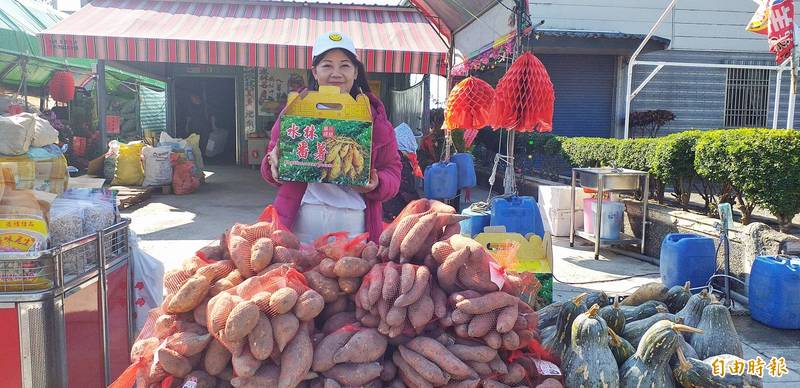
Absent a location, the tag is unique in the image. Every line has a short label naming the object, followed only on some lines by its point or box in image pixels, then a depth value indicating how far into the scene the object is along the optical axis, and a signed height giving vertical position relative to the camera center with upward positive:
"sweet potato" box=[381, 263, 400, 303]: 1.79 -0.47
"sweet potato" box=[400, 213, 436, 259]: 1.98 -0.35
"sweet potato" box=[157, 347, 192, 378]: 1.72 -0.69
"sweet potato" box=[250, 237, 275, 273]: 1.93 -0.41
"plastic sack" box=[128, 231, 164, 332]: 3.11 -0.81
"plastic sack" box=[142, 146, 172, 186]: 10.59 -0.57
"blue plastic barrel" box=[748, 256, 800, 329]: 4.32 -1.14
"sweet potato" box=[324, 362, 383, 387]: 1.71 -0.71
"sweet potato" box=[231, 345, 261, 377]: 1.63 -0.66
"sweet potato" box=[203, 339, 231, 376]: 1.75 -0.69
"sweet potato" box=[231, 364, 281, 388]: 1.66 -0.71
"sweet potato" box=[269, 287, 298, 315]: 1.70 -0.49
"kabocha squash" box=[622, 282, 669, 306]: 2.80 -0.76
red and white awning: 9.01 +1.62
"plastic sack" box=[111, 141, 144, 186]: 10.63 -0.62
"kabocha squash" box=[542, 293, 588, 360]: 2.26 -0.77
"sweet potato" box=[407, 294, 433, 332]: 1.78 -0.55
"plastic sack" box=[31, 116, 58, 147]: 2.63 +0.00
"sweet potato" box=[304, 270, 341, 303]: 1.90 -0.50
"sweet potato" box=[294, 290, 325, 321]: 1.74 -0.52
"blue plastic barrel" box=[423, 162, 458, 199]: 8.10 -0.60
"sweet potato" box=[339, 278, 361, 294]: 1.91 -0.50
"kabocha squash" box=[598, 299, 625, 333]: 2.40 -0.75
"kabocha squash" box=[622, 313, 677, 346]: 2.33 -0.78
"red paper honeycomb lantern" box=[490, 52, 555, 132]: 4.45 +0.34
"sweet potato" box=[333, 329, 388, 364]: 1.72 -0.65
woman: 2.57 -0.24
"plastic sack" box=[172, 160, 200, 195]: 10.85 -0.85
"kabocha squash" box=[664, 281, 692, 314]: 2.80 -0.78
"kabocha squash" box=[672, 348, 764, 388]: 2.08 -0.86
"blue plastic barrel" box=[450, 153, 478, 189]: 8.49 -0.49
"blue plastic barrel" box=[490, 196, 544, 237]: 4.92 -0.66
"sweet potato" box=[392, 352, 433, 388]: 1.73 -0.73
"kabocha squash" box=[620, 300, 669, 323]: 2.55 -0.77
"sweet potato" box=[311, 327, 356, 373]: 1.72 -0.65
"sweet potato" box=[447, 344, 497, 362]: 1.76 -0.66
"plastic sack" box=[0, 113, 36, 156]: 2.45 -0.01
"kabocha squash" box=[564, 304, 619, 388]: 2.01 -0.78
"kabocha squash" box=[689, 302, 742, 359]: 2.35 -0.81
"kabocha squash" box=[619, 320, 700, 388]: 2.04 -0.80
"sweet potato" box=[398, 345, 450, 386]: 1.71 -0.70
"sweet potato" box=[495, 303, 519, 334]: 1.76 -0.56
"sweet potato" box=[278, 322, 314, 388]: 1.64 -0.66
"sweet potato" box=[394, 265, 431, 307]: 1.77 -0.48
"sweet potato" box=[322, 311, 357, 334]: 1.86 -0.61
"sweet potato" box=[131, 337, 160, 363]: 1.88 -0.72
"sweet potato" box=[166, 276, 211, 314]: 1.82 -0.52
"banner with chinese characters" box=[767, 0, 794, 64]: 6.96 +1.47
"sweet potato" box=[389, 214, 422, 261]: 2.02 -0.34
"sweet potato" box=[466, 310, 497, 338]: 1.77 -0.58
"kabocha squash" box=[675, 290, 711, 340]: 2.51 -0.75
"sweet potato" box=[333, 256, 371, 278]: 1.89 -0.43
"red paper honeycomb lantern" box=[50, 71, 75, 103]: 13.39 +1.11
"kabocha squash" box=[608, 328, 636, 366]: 2.20 -0.81
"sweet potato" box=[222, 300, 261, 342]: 1.62 -0.53
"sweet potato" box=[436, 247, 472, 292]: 1.87 -0.42
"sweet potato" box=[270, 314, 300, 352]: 1.68 -0.57
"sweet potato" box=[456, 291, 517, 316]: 1.78 -0.52
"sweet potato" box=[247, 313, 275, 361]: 1.65 -0.60
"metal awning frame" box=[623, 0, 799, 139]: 7.60 +0.70
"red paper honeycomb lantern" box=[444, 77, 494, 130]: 5.50 +0.34
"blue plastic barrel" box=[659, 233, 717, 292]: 5.04 -1.05
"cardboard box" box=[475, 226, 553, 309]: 3.23 -0.70
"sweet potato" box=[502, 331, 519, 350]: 1.80 -0.63
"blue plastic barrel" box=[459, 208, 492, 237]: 5.13 -0.77
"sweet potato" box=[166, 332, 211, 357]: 1.74 -0.64
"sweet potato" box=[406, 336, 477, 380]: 1.71 -0.66
